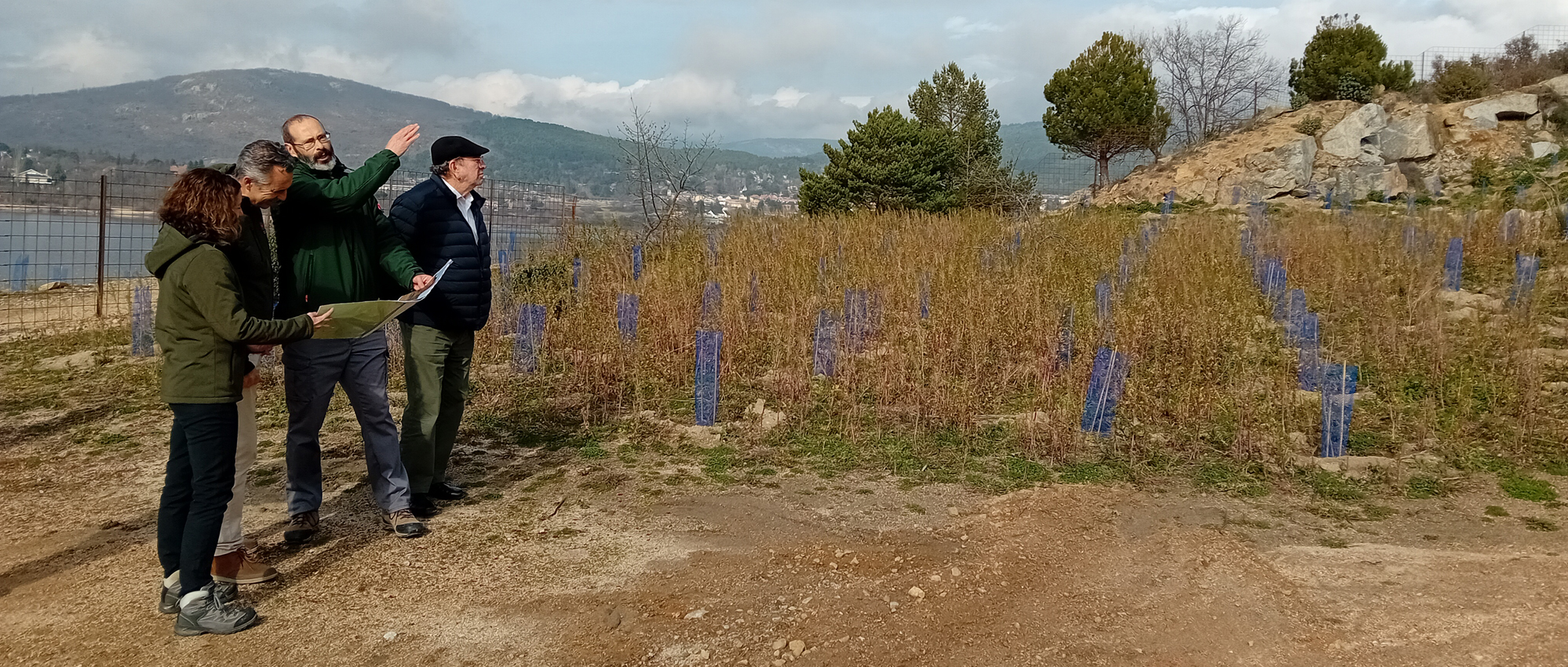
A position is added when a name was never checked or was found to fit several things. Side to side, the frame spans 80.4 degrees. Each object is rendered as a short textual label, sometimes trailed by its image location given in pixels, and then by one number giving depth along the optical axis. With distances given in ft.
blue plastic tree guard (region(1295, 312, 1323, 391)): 18.15
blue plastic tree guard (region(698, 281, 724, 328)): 22.84
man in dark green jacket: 10.68
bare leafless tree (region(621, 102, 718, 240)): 41.73
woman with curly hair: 8.68
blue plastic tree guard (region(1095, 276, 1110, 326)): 22.61
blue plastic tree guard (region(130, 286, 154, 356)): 24.39
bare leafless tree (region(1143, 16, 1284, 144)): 76.28
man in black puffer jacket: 12.16
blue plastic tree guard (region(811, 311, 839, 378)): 20.11
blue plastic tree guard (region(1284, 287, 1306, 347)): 20.98
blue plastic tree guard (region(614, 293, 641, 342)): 21.35
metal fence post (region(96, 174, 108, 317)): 33.06
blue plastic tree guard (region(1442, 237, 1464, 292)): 25.39
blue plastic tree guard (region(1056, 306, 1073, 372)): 19.65
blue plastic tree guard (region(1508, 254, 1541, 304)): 22.98
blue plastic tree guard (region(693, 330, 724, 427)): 17.39
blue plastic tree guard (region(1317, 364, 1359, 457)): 14.93
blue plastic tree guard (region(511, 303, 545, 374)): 21.39
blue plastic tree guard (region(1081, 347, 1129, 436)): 16.08
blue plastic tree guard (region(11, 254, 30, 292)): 36.33
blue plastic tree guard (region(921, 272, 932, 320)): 24.07
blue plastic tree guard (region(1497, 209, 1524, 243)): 29.91
